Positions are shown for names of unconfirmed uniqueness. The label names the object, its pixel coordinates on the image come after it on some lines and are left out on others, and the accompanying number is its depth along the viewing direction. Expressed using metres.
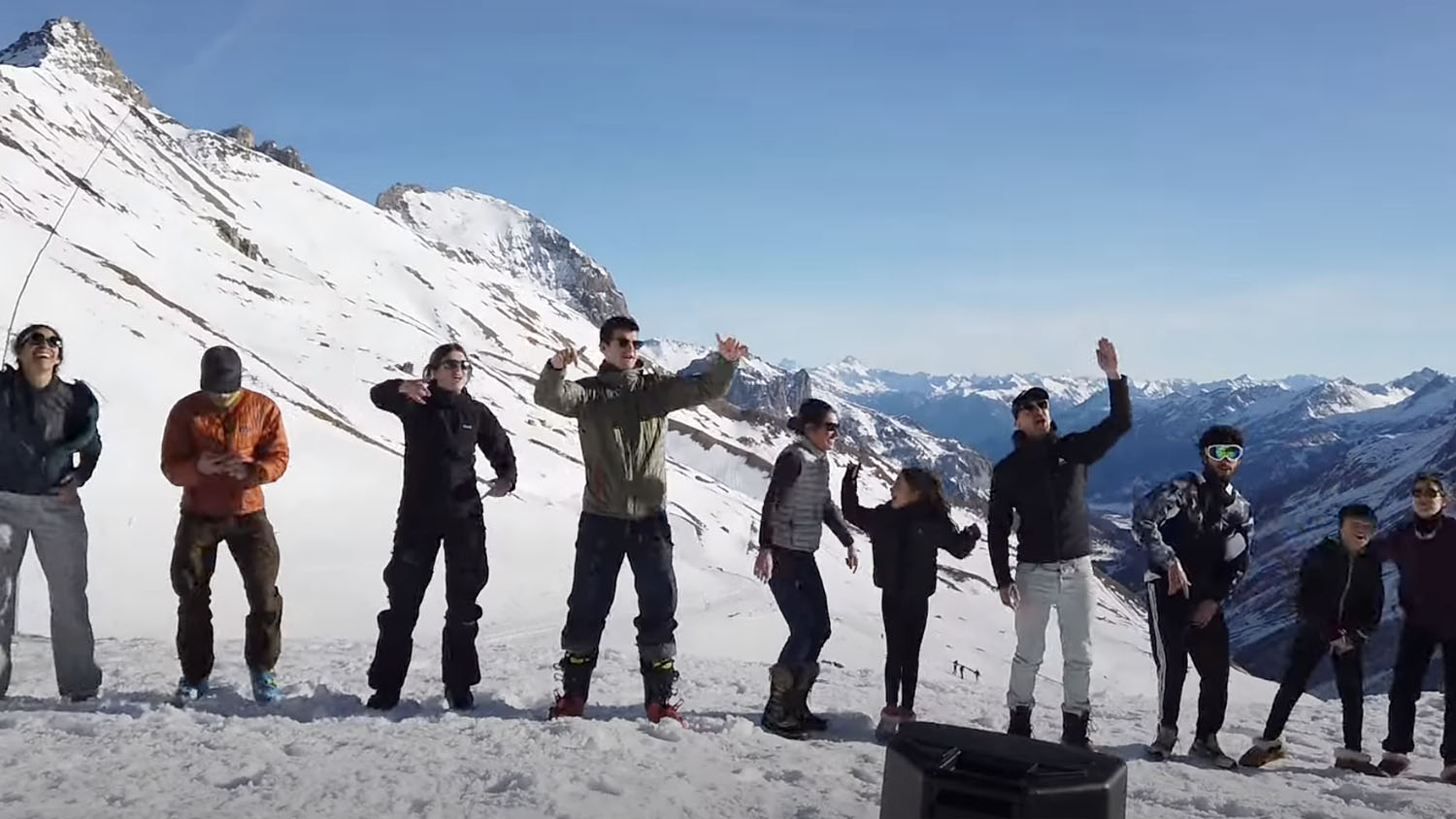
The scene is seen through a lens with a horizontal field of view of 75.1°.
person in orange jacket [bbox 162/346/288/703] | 7.44
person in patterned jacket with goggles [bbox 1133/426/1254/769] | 7.98
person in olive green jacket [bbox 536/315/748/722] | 7.57
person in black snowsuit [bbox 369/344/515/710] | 7.68
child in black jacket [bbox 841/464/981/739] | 8.16
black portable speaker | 3.42
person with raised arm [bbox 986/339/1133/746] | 7.84
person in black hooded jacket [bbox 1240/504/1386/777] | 8.18
